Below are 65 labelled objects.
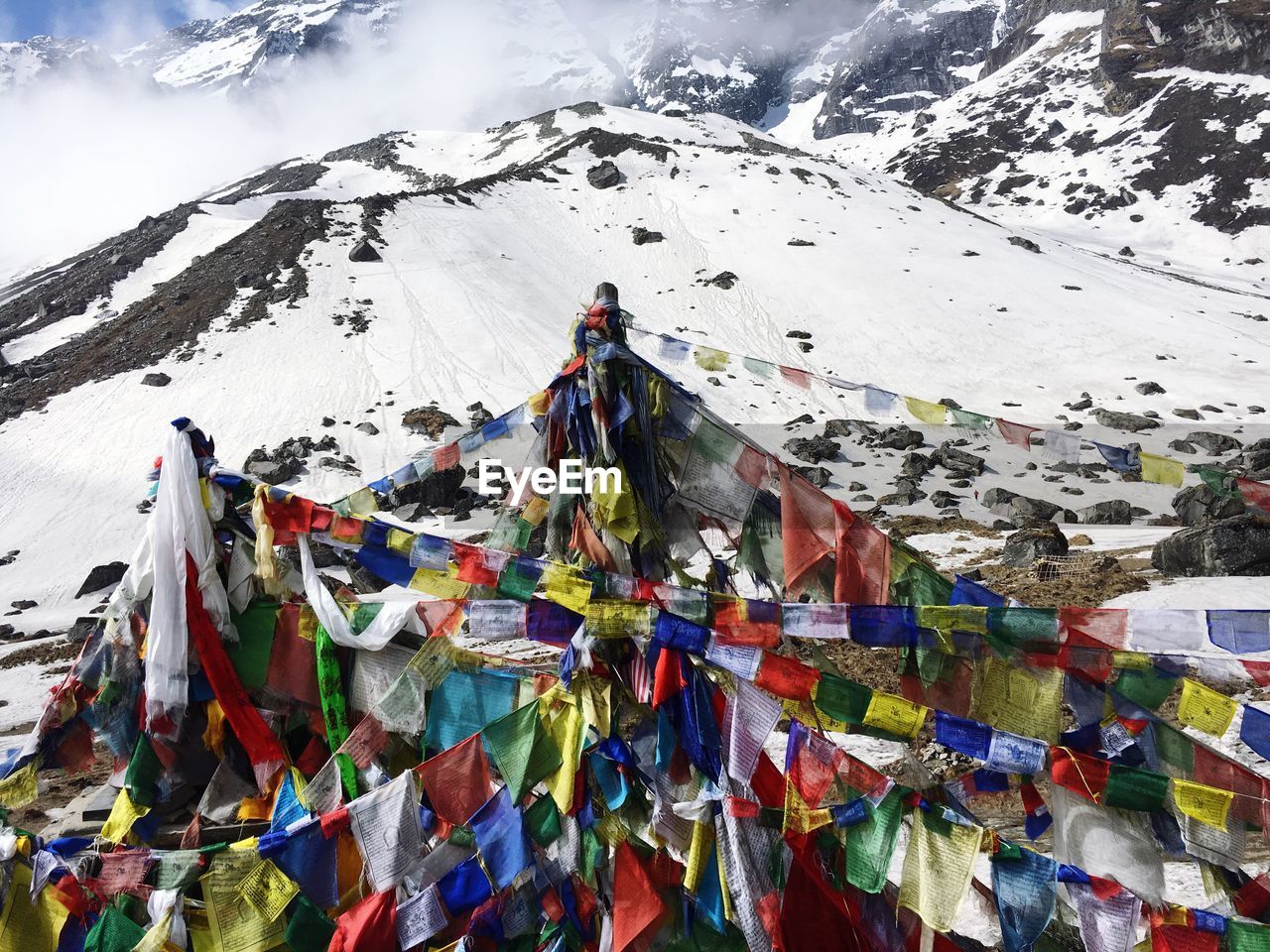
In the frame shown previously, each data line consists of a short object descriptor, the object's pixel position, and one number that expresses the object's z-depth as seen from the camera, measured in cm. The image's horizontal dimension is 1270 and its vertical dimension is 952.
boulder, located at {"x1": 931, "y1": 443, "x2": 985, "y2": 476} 2083
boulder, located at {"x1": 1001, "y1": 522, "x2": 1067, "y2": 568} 1241
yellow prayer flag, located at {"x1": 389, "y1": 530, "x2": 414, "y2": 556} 445
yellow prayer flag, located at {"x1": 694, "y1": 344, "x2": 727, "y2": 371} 677
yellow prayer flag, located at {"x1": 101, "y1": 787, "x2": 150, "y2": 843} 494
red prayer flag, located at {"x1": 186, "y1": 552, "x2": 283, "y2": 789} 479
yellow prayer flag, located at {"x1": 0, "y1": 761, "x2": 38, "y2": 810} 491
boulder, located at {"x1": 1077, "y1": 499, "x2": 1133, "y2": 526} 1672
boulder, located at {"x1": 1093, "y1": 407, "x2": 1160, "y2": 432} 2470
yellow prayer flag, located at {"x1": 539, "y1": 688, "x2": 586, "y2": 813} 418
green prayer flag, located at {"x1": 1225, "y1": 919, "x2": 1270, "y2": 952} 352
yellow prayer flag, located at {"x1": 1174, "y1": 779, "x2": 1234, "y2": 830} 350
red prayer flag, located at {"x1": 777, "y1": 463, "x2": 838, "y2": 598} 480
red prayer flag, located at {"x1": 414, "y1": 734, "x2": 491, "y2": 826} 421
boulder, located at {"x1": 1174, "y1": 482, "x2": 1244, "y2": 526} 1429
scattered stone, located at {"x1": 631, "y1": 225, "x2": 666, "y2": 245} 4150
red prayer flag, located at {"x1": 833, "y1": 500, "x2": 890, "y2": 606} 472
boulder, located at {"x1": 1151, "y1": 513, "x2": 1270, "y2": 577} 1062
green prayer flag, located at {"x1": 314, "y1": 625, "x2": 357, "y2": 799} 480
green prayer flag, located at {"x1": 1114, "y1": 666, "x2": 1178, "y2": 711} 382
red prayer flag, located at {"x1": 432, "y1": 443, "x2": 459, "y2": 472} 611
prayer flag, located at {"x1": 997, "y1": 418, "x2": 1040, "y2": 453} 544
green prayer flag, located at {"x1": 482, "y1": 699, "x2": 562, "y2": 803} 415
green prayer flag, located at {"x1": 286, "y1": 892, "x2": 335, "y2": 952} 414
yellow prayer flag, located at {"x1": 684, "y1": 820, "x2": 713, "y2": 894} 406
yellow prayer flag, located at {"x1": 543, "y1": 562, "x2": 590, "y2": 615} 404
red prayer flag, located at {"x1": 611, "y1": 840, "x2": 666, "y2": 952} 421
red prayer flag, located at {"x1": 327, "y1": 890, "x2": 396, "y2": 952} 420
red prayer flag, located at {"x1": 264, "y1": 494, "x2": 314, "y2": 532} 471
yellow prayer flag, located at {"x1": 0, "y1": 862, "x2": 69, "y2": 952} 424
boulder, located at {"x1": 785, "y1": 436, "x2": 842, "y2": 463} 2216
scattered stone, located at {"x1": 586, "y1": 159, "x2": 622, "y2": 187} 4812
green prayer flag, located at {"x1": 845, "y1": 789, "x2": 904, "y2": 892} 382
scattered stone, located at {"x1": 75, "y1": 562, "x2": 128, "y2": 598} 1558
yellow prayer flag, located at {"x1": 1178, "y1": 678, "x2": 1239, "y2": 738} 371
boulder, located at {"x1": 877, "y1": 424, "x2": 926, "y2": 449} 2306
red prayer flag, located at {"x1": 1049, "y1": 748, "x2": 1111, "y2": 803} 358
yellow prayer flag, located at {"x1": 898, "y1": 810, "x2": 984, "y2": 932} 370
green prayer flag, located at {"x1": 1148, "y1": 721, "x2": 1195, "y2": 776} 384
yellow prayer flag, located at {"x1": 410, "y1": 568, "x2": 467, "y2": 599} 438
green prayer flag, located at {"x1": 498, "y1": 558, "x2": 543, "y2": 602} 417
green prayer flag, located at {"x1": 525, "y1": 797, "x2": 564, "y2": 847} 429
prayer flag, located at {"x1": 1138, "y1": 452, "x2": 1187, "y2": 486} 505
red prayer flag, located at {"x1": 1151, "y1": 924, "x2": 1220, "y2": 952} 357
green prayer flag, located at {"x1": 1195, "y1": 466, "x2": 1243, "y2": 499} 476
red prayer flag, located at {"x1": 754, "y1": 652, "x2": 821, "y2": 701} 388
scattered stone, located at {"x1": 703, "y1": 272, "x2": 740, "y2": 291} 3738
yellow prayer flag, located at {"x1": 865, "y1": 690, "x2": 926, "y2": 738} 384
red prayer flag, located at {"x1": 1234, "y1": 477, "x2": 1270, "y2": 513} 459
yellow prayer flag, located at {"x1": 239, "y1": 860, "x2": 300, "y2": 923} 406
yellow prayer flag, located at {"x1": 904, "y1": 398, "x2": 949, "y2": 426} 571
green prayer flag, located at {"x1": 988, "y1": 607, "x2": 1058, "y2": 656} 391
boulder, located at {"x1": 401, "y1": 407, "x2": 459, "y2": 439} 2388
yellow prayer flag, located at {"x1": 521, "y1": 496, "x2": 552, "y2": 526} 576
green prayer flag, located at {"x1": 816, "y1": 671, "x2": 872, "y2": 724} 390
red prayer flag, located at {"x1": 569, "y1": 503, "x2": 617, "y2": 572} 515
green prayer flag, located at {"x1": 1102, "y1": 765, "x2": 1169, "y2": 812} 355
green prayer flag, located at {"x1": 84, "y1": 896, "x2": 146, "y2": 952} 416
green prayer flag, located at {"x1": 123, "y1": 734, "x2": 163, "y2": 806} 489
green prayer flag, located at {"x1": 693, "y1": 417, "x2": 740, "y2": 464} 514
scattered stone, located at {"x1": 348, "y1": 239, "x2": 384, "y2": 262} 3609
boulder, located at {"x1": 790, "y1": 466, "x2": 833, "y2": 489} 2031
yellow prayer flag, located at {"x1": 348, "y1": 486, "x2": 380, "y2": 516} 577
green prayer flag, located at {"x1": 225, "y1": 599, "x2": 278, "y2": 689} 497
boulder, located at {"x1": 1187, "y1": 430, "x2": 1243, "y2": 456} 2193
